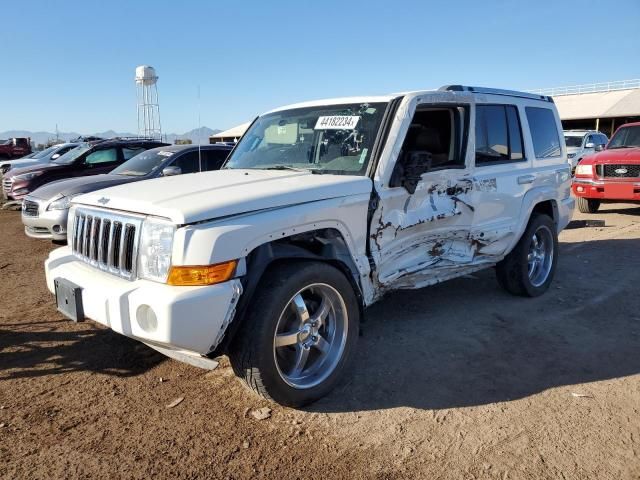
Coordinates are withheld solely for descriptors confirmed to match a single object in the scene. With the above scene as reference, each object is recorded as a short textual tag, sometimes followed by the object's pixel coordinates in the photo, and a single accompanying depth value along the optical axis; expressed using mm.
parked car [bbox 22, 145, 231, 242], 7633
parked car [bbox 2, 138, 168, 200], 11047
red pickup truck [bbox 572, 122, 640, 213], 10234
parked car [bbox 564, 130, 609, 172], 16922
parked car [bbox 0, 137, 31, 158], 32750
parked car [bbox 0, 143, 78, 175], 15040
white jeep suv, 2832
